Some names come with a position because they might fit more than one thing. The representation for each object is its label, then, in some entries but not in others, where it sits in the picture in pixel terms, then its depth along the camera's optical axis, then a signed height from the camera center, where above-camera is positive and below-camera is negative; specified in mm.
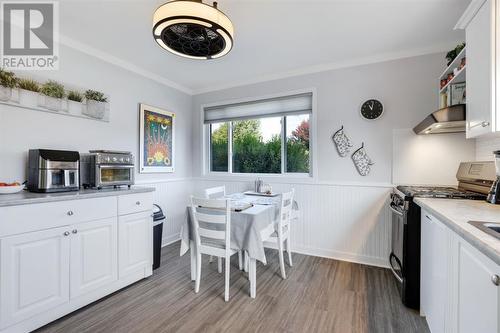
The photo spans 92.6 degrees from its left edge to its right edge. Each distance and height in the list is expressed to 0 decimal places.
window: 3404 +468
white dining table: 2055 -605
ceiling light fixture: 1485 +932
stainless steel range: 1899 -440
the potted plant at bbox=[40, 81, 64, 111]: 2268 +674
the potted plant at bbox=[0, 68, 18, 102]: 2006 +677
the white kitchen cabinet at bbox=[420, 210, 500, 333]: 876 -549
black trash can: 2746 -816
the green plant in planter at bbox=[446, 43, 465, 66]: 2045 +1030
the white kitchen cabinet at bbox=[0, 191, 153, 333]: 1599 -721
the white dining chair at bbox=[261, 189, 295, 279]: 2502 -648
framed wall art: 3273 +367
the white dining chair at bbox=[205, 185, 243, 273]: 2662 -436
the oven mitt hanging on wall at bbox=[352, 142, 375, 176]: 2916 +70
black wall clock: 2855 +698
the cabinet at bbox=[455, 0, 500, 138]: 1434 +664
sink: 1039 -264
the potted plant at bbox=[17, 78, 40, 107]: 2135 +658
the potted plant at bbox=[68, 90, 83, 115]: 2480 +653
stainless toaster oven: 2301 -47
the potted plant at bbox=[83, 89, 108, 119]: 2618 +675
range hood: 1868 +396
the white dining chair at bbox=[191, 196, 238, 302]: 2055 -589
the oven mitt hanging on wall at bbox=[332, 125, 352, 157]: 3014 +310
